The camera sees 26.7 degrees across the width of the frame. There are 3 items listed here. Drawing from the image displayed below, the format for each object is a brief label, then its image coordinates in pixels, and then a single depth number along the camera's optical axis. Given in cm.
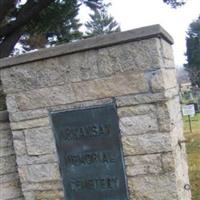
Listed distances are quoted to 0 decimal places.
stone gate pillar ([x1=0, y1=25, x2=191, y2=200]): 301
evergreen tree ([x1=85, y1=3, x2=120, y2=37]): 5062
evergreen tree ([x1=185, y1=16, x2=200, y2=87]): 3653
